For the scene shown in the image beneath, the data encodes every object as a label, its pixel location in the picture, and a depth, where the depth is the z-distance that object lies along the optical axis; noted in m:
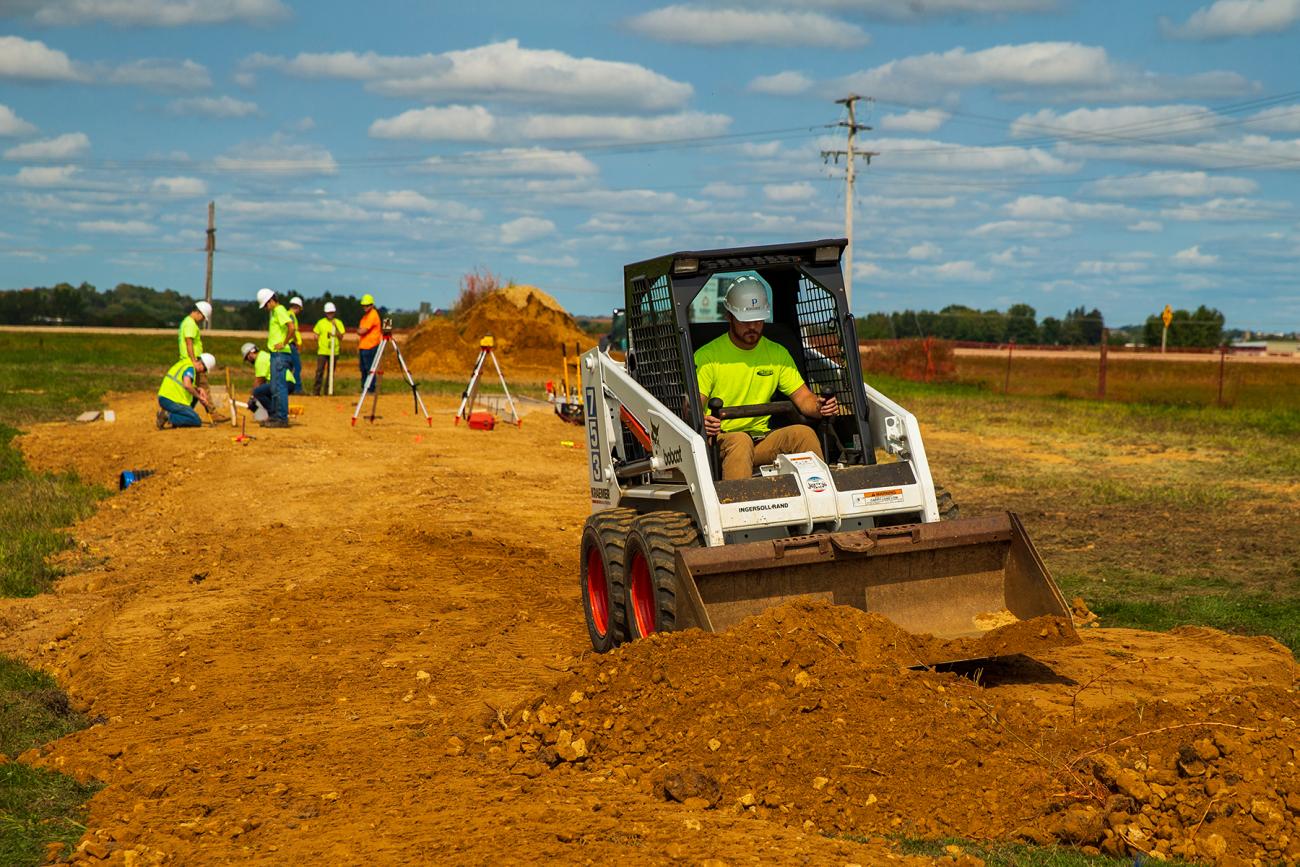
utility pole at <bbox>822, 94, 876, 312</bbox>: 51.03
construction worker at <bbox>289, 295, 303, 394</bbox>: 22.25
